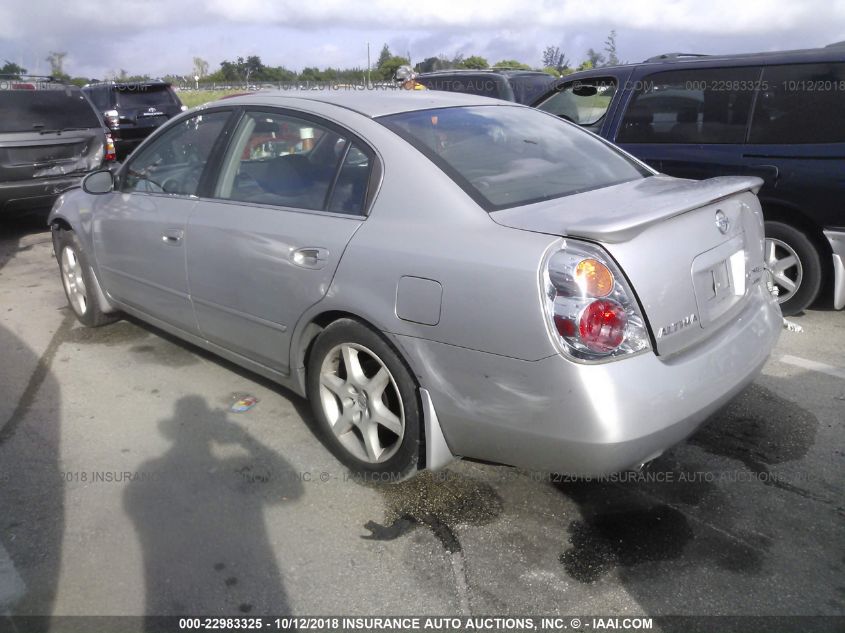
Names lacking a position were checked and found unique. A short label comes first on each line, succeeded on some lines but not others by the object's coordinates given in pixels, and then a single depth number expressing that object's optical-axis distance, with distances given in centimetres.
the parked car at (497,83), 993
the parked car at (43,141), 820
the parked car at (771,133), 470
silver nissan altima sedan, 247
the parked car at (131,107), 1415
